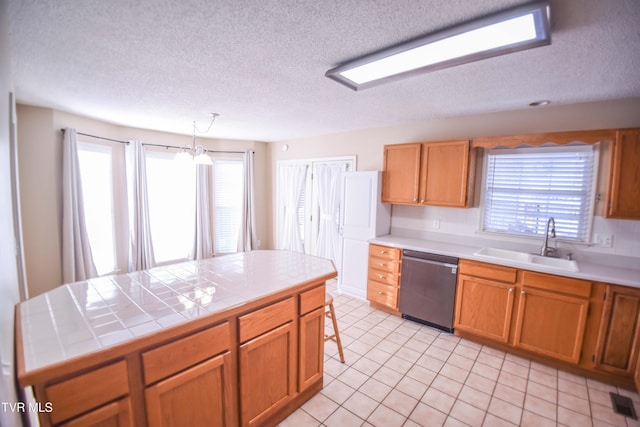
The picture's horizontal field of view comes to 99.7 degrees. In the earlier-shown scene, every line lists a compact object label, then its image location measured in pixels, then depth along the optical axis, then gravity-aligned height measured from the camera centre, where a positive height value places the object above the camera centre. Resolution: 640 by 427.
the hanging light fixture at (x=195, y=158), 2.66 +0.29
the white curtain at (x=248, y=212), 5.26 -0.47
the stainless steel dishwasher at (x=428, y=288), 2.91 -1.07
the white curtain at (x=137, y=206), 4.11 -0.31
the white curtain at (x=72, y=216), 3.25 -0.39
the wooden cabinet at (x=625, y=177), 2.21 +0.16
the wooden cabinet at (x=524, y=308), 2.31 -1.06
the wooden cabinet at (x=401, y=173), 3.30 +0.23
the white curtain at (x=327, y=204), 4.45 -0.24
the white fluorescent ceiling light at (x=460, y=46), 1.29 +0.83
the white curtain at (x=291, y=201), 5.01 -0.22
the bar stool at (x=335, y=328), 2.34 -1.24
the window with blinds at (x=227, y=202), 5.15 -0.28
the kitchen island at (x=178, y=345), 1.03 -0.73
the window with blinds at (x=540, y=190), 2.62 +0.05
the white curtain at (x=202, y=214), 4.81 -0.49
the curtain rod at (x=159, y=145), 3.54 +0.67
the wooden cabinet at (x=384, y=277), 3.30 -1.08
